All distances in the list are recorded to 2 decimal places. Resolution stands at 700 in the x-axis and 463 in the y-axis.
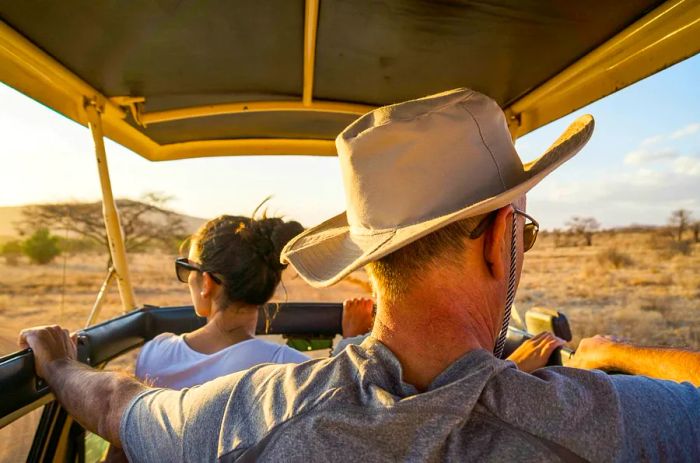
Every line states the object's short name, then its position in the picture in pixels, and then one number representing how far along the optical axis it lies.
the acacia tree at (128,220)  22.38
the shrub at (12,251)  22.77
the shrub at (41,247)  22.69
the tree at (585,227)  25.12
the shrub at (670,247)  20.95
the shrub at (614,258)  21.31
